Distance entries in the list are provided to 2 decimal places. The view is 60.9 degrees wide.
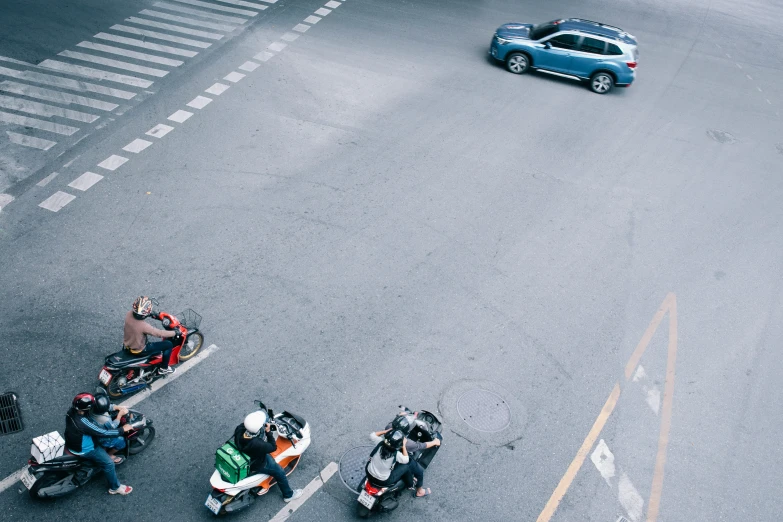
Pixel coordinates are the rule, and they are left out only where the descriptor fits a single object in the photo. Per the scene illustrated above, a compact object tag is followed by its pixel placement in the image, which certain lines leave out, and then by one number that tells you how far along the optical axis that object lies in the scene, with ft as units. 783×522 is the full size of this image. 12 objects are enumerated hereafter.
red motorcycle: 30.25
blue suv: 61.82
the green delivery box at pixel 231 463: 25.81
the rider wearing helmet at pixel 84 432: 25.23
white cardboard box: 25.45
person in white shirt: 25.81
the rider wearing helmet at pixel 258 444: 25.38
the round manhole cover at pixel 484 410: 32.14
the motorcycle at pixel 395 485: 26.61
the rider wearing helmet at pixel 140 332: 29.73
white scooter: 26.08
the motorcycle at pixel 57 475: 25.79
